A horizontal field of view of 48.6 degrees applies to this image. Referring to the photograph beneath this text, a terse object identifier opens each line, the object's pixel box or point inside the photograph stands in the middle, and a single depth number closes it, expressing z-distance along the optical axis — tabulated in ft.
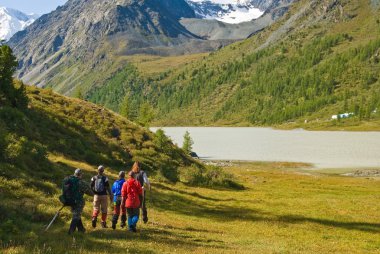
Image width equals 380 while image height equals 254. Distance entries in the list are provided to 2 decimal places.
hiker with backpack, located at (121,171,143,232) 74.90
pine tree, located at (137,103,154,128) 476.13
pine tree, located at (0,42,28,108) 161.68
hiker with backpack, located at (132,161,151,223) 85.75
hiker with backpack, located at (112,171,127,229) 79.77
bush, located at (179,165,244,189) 197.98
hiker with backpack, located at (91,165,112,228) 75.41
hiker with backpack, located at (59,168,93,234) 68.54
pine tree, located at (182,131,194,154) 378.08
